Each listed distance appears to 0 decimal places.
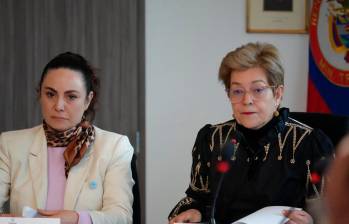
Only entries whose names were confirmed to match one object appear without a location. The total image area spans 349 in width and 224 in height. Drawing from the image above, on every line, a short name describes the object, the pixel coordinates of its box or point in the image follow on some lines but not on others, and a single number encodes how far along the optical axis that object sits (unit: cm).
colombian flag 496
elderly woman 418
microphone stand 393
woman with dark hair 423
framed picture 517
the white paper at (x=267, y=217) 388
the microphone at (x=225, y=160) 388
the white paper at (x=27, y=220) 391
